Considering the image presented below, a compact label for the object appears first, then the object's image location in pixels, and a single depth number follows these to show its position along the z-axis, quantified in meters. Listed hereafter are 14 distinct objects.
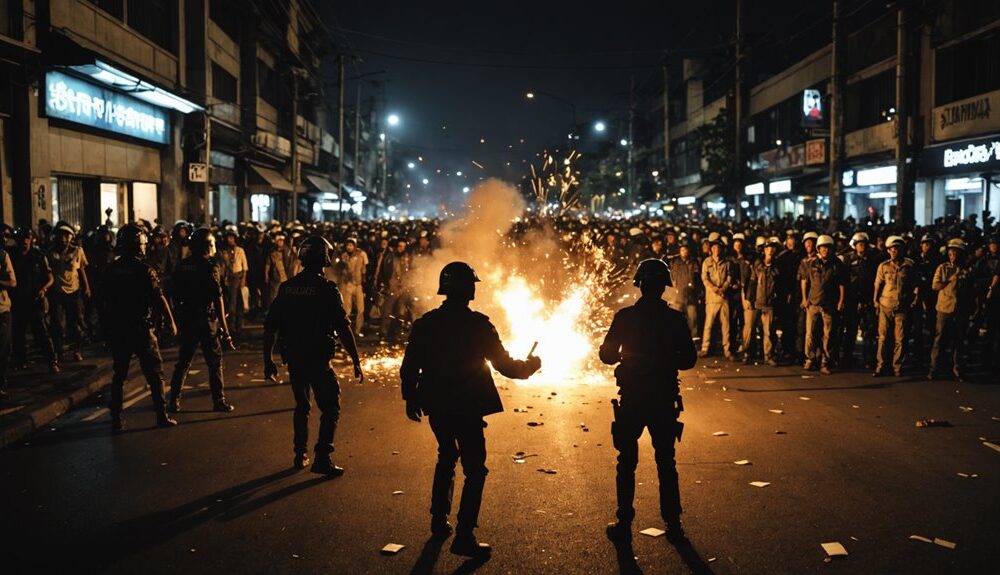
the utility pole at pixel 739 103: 34.25
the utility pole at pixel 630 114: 62.60
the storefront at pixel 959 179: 23.41
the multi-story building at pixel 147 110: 18.33
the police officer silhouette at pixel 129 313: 8.44
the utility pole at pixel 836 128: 22.67
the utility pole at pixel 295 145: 38.44
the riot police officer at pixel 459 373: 5.24
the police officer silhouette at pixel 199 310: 9.05
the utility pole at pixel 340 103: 46.91
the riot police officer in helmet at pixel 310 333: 7.04
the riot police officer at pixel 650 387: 5.51
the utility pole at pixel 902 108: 19.97
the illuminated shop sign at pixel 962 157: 23.03
